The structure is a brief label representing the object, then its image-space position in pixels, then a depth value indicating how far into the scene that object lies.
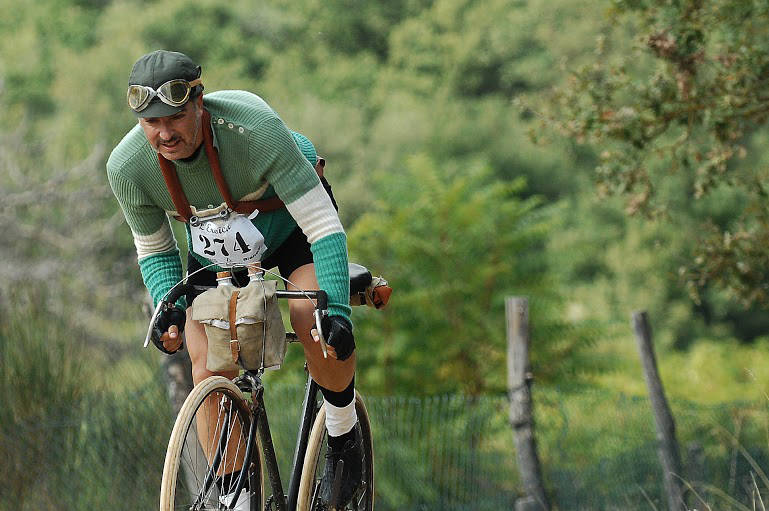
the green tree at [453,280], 32.84
